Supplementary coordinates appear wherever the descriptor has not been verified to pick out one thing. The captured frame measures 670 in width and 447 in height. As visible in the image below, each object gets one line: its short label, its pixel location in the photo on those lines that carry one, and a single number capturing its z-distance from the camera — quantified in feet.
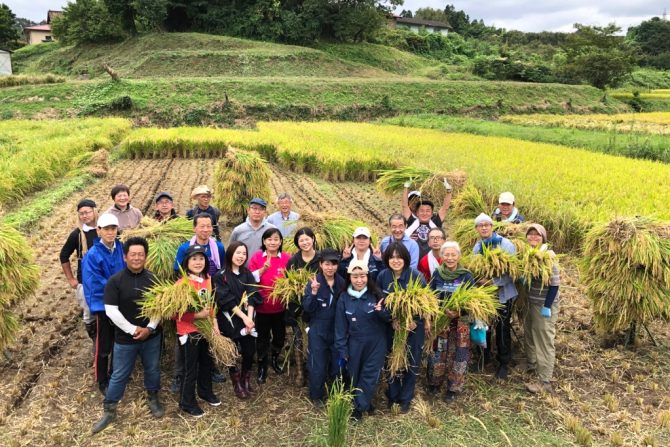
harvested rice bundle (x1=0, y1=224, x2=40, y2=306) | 14.26
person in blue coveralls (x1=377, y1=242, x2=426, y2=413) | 12.67
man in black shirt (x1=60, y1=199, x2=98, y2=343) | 14.96
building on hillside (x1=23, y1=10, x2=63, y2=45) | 202.28
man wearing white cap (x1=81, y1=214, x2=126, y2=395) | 12.96
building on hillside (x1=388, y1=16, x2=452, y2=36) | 232.94
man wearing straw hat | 19.64
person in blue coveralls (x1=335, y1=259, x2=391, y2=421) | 12.25
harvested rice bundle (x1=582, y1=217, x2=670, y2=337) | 14.84
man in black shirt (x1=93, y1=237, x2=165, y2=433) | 11.86
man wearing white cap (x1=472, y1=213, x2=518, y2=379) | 14.33
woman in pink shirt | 13.99
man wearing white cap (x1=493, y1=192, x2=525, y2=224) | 17.75
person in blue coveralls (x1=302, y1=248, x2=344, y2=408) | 12.44
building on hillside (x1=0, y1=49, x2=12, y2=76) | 124.78
